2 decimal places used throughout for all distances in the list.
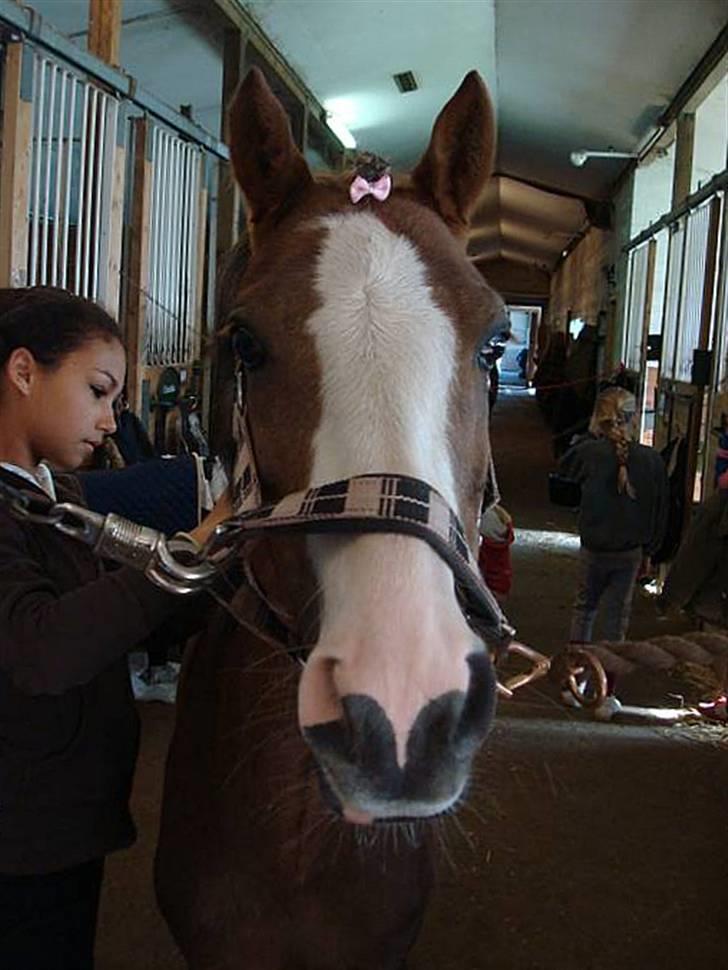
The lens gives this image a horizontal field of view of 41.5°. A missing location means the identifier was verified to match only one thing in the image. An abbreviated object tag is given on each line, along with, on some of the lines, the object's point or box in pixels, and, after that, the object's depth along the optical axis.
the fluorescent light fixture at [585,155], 8.02
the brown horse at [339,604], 0.85
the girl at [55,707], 1.27
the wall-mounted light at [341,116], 7.02
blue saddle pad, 2.02
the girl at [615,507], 3.91
